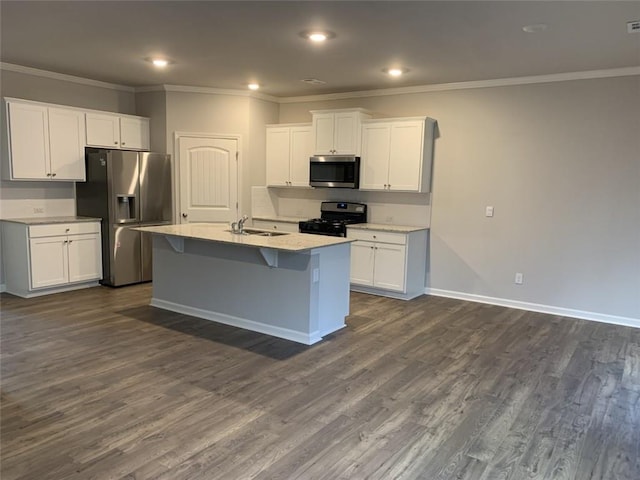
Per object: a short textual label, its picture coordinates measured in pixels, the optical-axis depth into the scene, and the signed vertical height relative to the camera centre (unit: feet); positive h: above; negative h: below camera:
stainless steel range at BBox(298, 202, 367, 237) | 19.74 -1.44
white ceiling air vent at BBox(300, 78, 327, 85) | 18.57 +4.24
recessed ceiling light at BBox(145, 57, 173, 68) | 15.81 +4.15
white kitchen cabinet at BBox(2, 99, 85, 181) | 17.25 +1.43
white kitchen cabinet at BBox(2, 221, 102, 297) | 17.40 -2.92
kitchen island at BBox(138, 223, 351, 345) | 13.46 -2.91
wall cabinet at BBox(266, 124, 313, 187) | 21.93 +1.50
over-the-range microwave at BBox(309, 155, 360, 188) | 20.25 +0.71
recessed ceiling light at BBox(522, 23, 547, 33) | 11.16 +3.98
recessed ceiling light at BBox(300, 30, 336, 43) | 12.26 +4.03
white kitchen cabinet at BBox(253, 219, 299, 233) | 21.37 -1.85
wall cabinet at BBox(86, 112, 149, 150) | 19.51 +2.18
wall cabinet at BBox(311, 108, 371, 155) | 20.02 +2.46
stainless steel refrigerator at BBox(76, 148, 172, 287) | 19.08 -0.86
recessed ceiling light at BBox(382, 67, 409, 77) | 16.38 +4.17
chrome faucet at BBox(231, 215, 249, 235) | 15.35 -1.41
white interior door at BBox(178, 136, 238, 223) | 21.30 +0.24
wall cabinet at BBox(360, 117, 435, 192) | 18.76 +1.43
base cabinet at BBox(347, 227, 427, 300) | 18.52 -2.96
